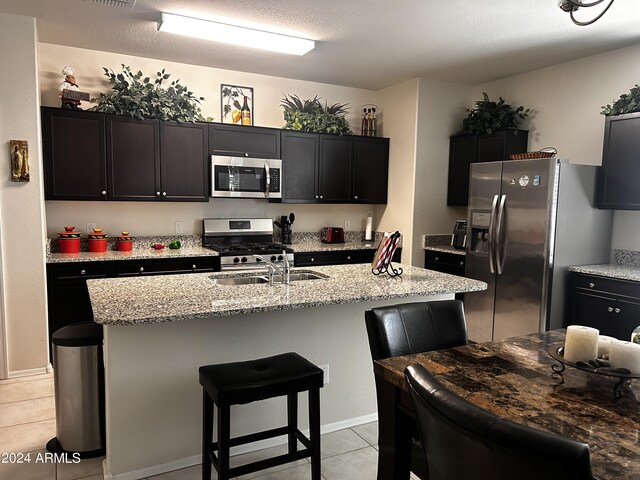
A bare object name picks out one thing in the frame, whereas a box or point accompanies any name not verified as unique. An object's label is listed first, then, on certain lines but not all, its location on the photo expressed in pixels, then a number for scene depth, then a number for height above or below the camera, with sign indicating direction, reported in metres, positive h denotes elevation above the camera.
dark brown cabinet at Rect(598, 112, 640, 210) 3.52 +0.31
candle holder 1.37 -0.51
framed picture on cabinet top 4.75 +0.96
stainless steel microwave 4.48 +0.21
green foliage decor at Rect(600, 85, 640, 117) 3.50 +0.77
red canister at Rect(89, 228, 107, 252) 4.13 -0.41
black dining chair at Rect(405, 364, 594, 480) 0.78 -0.45
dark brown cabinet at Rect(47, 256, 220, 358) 3.72 -0.71
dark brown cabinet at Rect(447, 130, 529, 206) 4.55 +0.52
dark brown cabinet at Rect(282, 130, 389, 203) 4.89 +0.34
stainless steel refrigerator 3.65 -0.29
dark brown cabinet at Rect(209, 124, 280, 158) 4.46 +0.56
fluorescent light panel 3.41 +1.27
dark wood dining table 1.10 -0.56
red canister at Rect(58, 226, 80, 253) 4.03 -0.41
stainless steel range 4.31 -0.46
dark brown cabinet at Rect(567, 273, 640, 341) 3.32 -0.75
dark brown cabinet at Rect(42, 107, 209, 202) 3.88 +0.34
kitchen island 2.20 -0.79
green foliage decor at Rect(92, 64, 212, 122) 4.06 +0.88
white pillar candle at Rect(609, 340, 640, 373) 1.41 -0.47
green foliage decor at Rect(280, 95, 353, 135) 4.94 +0.88
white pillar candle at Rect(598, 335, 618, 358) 1.55 -0.48
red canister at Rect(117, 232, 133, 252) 4.28 -0.44
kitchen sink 2.94 -0.53
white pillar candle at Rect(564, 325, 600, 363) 1.49 -0.46
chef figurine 3.91 +0.91
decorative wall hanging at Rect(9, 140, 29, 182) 3.46 +0.26
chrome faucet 2.79 -0.45
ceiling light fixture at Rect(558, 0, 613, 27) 1.90 +0.82
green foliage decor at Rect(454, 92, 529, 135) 4.60 +0.86
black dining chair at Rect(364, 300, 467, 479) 1.82 -0.53
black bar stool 1.87 -0.82
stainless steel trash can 2.44 -1.04
